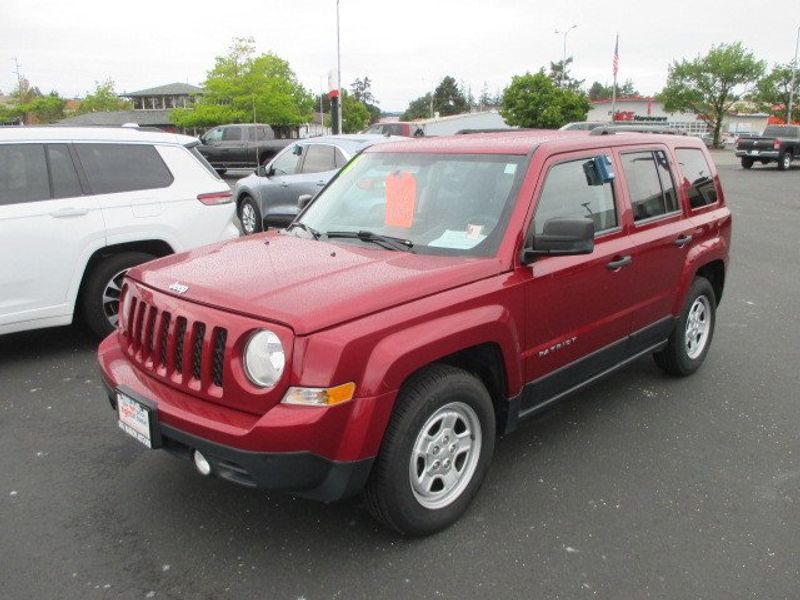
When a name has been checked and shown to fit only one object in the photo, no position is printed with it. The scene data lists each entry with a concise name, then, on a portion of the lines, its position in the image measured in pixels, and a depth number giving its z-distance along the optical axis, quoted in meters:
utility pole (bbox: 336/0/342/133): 36.19
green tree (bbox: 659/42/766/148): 52.28
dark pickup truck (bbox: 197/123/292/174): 23.44
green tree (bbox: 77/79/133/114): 86.50
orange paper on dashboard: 3.77
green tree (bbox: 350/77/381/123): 127.31
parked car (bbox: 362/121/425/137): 27.71
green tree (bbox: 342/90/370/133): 88.84
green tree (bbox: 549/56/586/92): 91.56
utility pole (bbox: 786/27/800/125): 52.50
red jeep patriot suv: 2.71
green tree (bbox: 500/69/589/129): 42.66
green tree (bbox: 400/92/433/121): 124.88
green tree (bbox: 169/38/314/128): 44.81
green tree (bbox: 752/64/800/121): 55.44
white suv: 5.24
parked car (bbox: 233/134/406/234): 10.32
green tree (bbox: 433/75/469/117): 117.75
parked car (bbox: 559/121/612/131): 25.92
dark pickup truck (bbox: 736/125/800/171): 28.88
